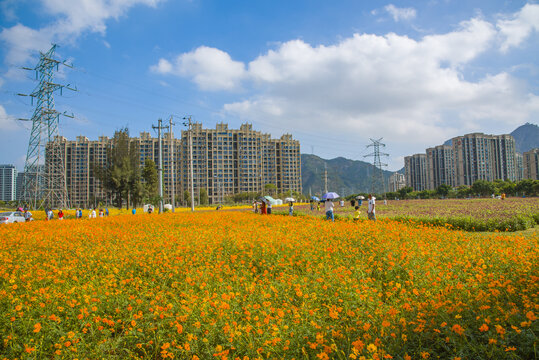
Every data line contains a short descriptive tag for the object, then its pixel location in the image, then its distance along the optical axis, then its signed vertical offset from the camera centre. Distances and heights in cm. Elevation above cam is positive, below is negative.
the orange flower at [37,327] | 348 -139
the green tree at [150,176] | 4788 +354
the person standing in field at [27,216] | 2172 -96
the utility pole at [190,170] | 3294 +303
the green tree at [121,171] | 4142 +391
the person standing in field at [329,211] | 1541 -83
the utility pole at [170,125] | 3351 +778
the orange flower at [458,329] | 276 -121
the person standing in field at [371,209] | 1536 -77
